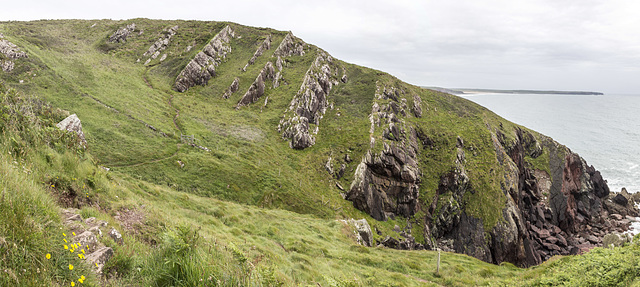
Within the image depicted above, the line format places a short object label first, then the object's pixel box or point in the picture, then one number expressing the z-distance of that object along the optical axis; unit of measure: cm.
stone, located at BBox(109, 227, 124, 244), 691
